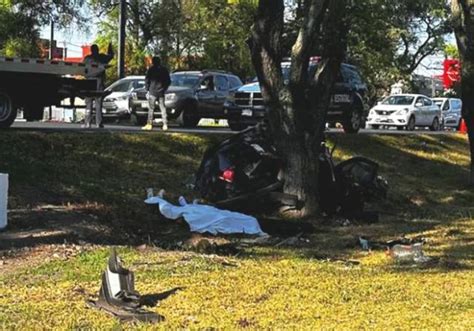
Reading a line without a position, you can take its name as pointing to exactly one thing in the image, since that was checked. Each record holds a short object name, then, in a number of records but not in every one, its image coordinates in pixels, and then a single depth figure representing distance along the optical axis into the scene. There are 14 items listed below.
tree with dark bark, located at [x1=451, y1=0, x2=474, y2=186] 18.00
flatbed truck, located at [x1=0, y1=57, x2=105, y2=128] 16.44
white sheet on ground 11.91
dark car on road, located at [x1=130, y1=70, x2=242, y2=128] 26.17
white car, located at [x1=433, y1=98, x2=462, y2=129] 45.75
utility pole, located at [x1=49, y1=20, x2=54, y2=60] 47.88
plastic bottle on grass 9.84
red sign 46.84
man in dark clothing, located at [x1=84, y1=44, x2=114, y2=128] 18.23
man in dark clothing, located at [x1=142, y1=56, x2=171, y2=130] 20.61
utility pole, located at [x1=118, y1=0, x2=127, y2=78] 32.16
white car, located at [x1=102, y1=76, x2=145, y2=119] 29.33
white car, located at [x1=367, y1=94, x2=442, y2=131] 38.97
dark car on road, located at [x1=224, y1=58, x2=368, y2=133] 23.56
